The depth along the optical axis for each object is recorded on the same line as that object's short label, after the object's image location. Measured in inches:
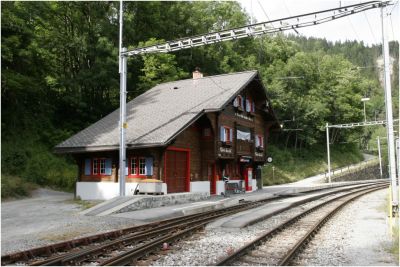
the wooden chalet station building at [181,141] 904.3
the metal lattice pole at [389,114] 510.4
